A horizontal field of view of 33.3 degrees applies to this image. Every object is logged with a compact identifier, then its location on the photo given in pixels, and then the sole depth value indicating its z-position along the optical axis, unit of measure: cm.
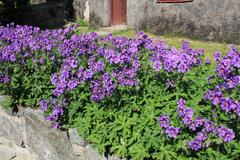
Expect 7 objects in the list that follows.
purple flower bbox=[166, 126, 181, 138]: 302
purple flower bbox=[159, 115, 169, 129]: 305
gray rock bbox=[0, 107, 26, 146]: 443
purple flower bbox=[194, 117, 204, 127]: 302
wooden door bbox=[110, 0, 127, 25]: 1262
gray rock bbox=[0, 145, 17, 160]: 467
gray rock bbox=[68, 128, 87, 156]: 367
